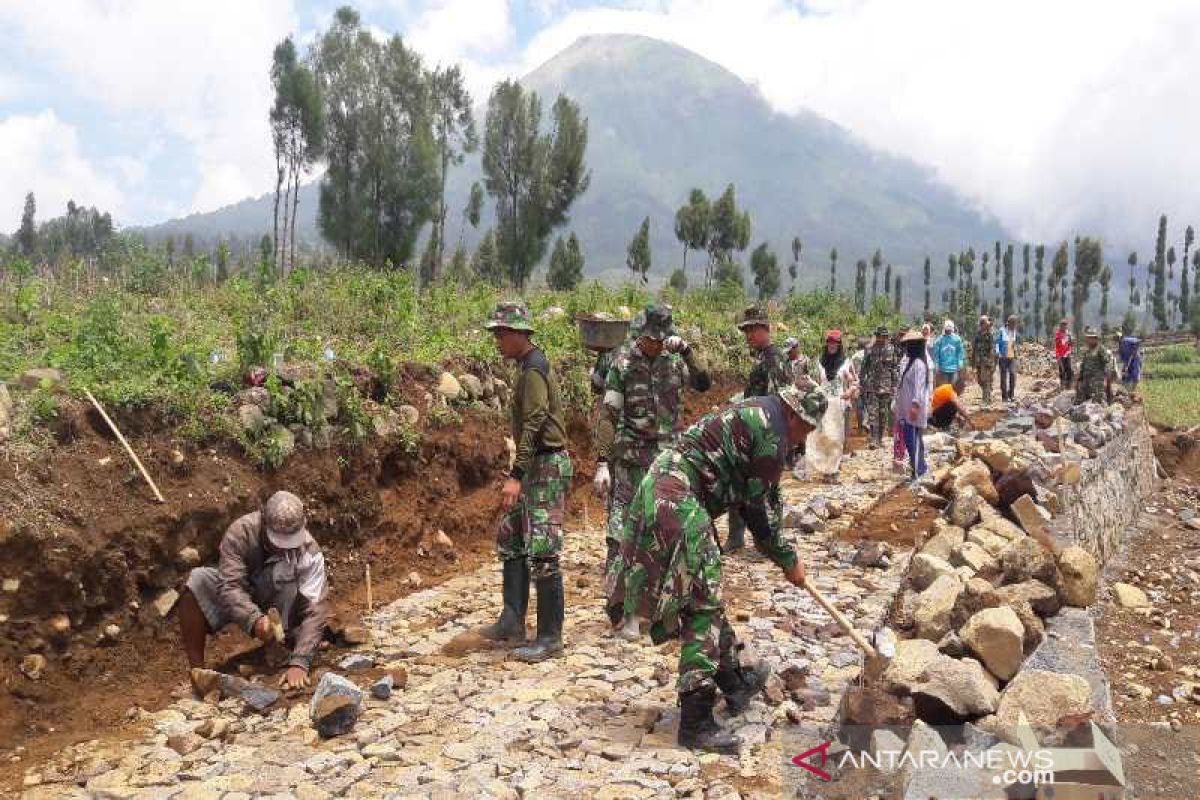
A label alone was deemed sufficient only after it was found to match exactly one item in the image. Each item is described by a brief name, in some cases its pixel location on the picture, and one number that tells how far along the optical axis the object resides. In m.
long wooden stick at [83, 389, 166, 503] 5.61
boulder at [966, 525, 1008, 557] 6.24
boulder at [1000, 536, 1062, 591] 5.32
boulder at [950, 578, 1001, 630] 4.74
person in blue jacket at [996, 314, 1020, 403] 17.44
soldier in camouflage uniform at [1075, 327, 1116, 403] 13.97
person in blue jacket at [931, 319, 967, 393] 13.62
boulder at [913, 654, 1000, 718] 3.78
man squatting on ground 5.07
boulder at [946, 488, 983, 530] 7.00
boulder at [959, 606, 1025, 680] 4.23
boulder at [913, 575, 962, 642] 4.86
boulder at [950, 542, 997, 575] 5.53
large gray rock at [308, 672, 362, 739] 4.34
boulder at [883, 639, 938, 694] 4.01
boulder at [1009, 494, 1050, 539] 7.21
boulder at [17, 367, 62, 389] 5.79
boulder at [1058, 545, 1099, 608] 5.36
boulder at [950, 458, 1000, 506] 7.50
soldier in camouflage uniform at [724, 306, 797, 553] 7.13
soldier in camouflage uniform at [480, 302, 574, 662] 5.21
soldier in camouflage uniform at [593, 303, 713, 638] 5.80
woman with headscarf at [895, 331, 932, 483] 9.38
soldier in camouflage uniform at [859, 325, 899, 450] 11.99
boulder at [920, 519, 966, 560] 6.26
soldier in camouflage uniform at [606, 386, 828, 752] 3.97
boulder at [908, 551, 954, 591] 5.59
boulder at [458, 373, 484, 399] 9.02
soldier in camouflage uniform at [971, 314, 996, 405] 17.77
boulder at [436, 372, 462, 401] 8.63
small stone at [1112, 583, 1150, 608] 8.02
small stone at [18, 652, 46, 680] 4.80
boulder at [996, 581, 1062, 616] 5.02
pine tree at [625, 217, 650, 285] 40.44
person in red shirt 18.05
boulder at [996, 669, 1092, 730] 3.61
